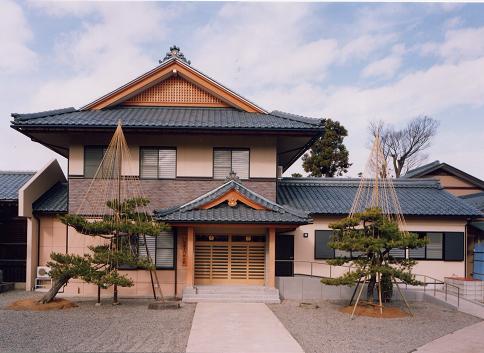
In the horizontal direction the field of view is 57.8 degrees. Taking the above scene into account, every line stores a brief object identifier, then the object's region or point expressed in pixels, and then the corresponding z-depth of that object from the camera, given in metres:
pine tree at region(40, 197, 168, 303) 12.98
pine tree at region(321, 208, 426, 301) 12.65
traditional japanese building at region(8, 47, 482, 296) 15.36
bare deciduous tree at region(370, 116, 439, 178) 46.69
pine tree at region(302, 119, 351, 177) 35.91
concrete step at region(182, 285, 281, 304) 14.53
